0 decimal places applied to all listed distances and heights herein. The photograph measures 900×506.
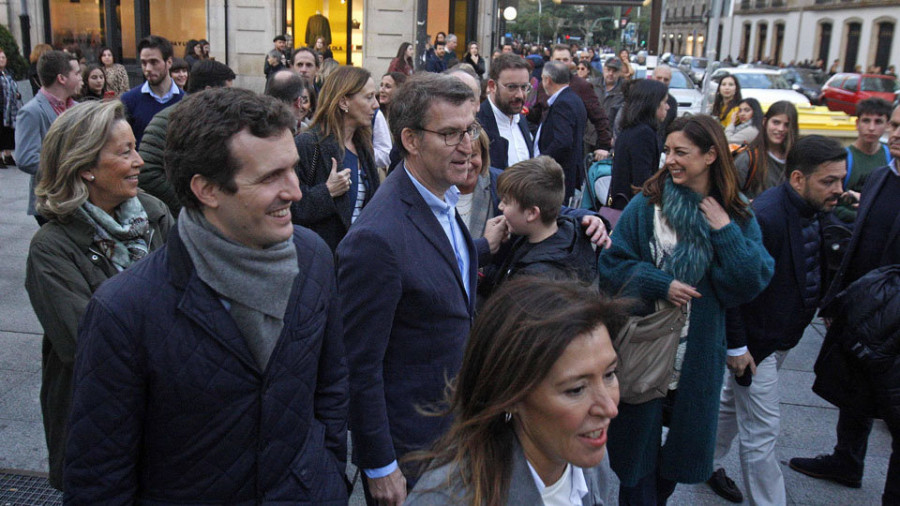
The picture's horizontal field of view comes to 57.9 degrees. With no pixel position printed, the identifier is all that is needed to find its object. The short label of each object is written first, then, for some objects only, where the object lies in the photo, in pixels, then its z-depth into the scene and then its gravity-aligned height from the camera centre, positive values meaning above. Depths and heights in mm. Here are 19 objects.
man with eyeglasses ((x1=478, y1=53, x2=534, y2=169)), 6289 -438
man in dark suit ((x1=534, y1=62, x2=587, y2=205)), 7426 -680
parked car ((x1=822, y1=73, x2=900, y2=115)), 28766 -794
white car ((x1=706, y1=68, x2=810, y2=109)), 24641 -473
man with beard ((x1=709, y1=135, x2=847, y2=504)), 4176 -1211
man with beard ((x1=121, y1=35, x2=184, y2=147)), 6797 -402
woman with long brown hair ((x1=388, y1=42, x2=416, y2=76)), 15281 -197
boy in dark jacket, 3887 -812
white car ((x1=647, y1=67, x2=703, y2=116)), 18922 -744
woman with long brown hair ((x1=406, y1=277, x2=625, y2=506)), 1866 -779
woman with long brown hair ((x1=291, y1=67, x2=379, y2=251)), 4574 -621
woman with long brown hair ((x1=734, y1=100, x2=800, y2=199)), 5855 -623
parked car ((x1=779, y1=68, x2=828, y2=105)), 31878 -657
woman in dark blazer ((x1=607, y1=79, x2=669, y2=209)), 6609 -668
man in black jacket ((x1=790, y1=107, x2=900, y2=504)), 4730 -1104
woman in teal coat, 3637 -942
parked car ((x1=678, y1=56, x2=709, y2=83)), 38281 -227
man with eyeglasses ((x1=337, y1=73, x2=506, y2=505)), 2738 -791
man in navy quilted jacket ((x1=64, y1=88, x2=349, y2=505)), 2076 -762
